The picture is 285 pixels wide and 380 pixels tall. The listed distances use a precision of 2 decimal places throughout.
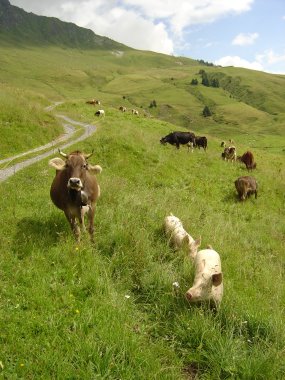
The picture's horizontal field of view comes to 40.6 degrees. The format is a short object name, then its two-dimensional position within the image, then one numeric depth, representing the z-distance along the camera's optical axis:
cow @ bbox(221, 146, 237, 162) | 32.43
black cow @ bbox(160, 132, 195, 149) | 31.39
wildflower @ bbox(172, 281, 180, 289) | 7.36
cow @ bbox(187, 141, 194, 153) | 31.70
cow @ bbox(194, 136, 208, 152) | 35.09
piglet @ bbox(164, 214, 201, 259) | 9.19
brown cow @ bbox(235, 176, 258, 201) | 22.28
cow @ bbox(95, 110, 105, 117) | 46.37
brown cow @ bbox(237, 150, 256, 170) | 29.54
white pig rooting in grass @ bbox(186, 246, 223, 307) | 6.82
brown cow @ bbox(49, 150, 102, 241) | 9.09
